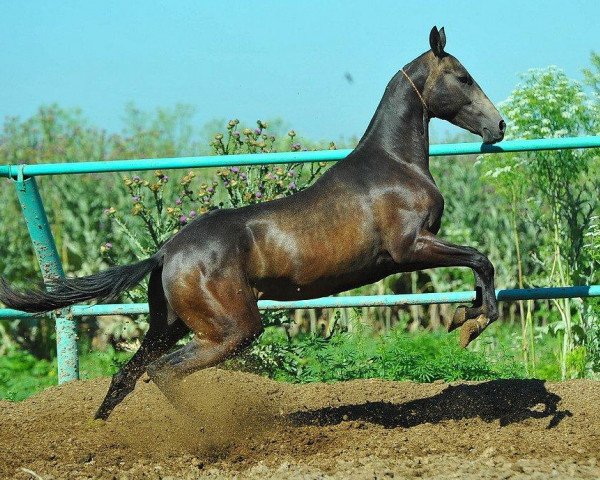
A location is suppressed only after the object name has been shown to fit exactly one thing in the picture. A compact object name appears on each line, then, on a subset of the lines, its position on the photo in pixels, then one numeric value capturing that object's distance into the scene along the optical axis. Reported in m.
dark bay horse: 11.22
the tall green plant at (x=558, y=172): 15.93
